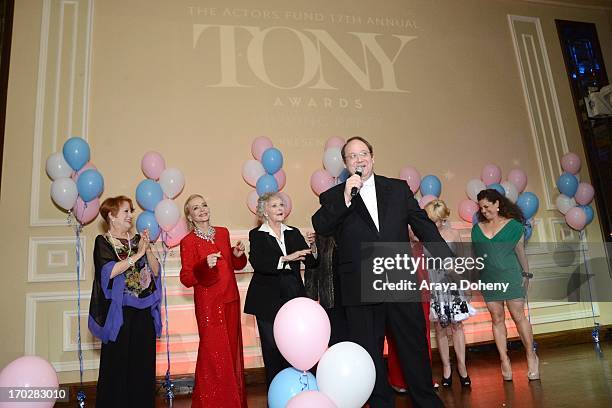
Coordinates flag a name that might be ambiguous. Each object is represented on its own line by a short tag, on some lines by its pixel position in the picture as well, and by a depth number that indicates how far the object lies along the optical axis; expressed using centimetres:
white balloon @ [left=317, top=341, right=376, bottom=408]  228
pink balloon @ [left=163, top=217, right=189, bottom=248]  431
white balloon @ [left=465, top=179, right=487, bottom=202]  524
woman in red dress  322
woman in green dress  373
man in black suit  232
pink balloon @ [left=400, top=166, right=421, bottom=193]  501
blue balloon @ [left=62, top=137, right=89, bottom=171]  420
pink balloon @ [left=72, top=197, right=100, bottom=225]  425
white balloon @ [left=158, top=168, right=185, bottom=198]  438
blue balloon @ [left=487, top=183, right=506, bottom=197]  516
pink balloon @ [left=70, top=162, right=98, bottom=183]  432
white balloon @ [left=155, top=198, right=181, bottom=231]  418
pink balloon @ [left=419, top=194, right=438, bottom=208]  483
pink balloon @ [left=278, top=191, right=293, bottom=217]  433
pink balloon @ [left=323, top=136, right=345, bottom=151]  488
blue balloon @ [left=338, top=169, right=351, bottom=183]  444
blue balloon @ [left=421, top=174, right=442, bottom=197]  498
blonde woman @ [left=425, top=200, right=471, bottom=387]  376
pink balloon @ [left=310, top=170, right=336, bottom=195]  475
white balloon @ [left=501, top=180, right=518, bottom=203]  521
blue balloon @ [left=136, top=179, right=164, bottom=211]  424
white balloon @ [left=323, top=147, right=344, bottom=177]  471
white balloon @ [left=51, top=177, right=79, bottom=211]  410
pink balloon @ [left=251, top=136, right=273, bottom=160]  474
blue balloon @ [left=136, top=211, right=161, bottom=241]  418
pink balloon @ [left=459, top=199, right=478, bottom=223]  522
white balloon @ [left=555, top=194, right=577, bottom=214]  553
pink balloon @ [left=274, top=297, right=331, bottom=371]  245
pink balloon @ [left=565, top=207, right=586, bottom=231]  537
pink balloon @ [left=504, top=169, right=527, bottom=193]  544
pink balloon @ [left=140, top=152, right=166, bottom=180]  445
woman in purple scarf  297
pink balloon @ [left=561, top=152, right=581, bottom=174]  566
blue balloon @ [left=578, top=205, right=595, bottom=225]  544
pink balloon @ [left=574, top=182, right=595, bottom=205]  552
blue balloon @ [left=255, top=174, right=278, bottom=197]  446
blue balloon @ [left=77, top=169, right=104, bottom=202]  411
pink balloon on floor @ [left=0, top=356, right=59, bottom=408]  234
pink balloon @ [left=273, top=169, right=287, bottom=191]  468
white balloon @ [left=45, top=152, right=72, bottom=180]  421
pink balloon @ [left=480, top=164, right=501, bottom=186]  537
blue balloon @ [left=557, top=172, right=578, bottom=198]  549
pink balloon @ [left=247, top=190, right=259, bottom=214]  463
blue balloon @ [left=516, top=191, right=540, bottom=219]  518
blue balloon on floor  255
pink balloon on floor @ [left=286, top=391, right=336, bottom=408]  204
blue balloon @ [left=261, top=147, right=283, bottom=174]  457
